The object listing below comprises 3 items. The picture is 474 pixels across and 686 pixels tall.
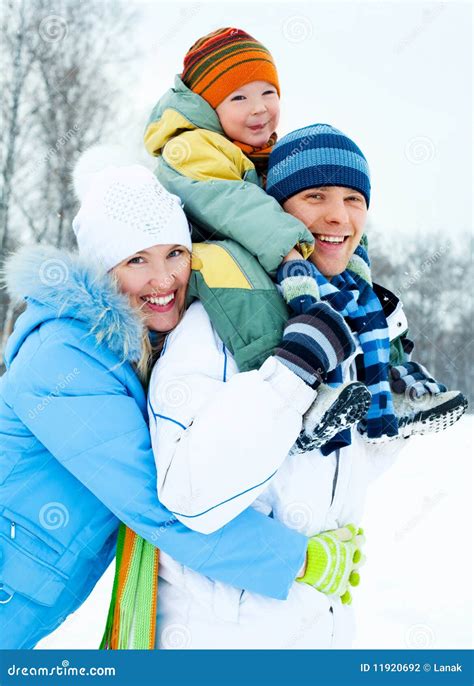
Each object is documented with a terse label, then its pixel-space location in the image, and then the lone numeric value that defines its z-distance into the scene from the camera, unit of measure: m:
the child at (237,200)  1.74
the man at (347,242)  2.05
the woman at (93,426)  1.76
